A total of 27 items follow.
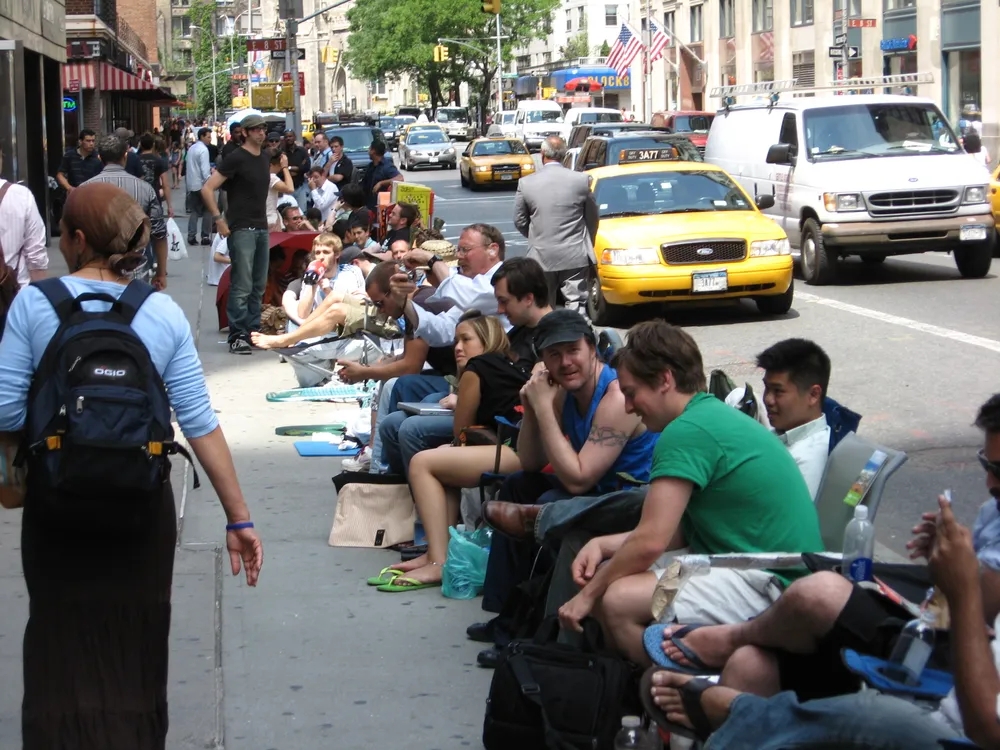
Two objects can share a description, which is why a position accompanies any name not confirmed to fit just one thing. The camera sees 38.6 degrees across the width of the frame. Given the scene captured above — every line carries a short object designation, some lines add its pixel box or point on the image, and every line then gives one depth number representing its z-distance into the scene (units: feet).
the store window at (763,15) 191.72
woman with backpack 10.98
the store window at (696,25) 222.89
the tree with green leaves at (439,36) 306.76
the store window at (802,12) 177.58
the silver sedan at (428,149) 169.48
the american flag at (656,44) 167.12
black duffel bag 13.98
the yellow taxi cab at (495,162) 127.85
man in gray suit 41.70
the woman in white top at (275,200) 53.11
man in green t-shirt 13.97
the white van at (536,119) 185.26
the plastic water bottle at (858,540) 13.21
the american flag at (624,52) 160.10
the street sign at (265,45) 118.46
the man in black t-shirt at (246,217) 39.81
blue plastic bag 20.20
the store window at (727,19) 207.10
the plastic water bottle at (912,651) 11.19
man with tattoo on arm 17.34
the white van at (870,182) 52.75
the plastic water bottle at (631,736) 13.66
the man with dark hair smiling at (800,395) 17.12
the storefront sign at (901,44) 146.61
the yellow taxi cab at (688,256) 45.50
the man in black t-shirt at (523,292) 21.97
